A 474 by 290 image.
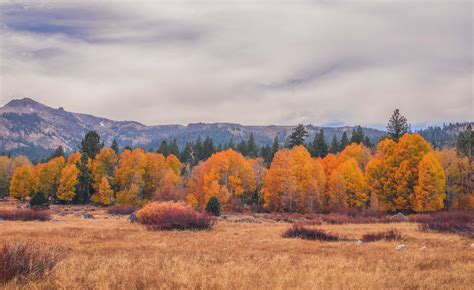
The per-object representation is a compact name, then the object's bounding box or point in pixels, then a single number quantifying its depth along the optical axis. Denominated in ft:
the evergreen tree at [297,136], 308.19
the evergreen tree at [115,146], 334.13
